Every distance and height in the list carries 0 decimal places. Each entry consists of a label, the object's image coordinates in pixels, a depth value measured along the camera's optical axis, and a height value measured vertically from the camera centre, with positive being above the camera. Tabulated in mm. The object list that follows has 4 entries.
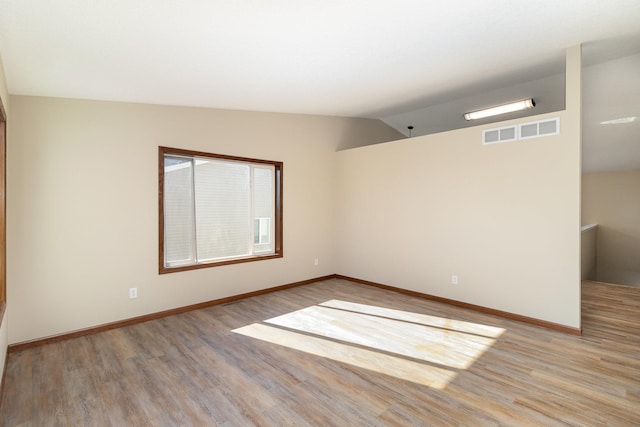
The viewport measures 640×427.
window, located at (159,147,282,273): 3863 +33
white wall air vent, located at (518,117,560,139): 3324 +912
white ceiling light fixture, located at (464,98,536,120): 4121 +1437
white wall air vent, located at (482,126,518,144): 3638 +918
